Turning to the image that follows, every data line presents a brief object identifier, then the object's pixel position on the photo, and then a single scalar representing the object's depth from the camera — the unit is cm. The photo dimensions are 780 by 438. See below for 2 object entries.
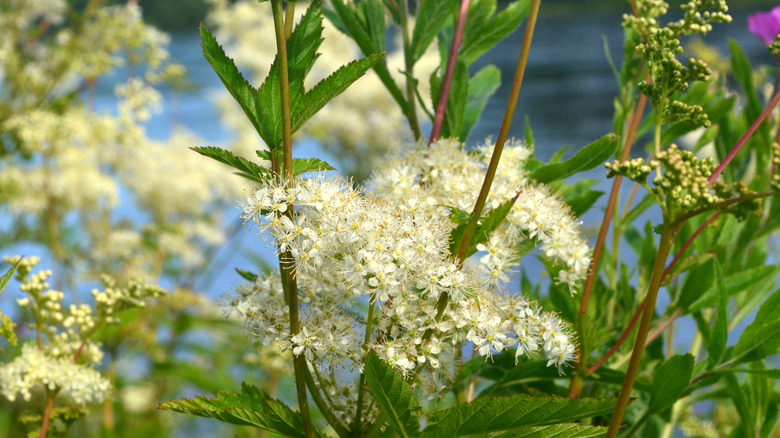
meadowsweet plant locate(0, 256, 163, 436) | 142
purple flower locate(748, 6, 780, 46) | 145
